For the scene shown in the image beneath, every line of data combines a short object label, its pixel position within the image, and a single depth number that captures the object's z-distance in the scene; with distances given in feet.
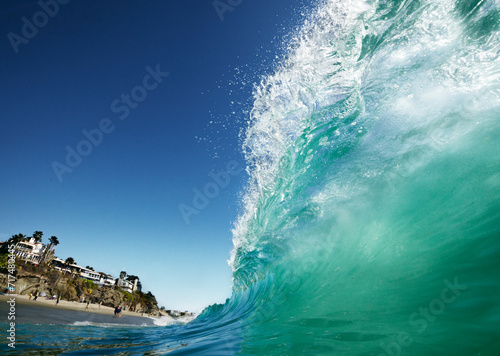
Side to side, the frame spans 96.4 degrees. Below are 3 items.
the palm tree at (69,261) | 212.72
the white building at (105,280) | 257.77
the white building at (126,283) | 278.13
